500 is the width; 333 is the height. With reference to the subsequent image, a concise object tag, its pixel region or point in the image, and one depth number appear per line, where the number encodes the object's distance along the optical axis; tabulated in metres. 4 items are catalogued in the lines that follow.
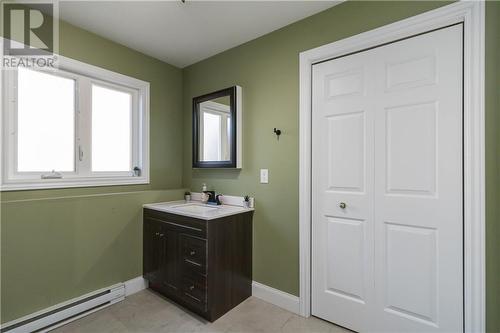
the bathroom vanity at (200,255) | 1.92
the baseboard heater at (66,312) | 1.72
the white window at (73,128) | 1.87
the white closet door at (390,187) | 1.47
